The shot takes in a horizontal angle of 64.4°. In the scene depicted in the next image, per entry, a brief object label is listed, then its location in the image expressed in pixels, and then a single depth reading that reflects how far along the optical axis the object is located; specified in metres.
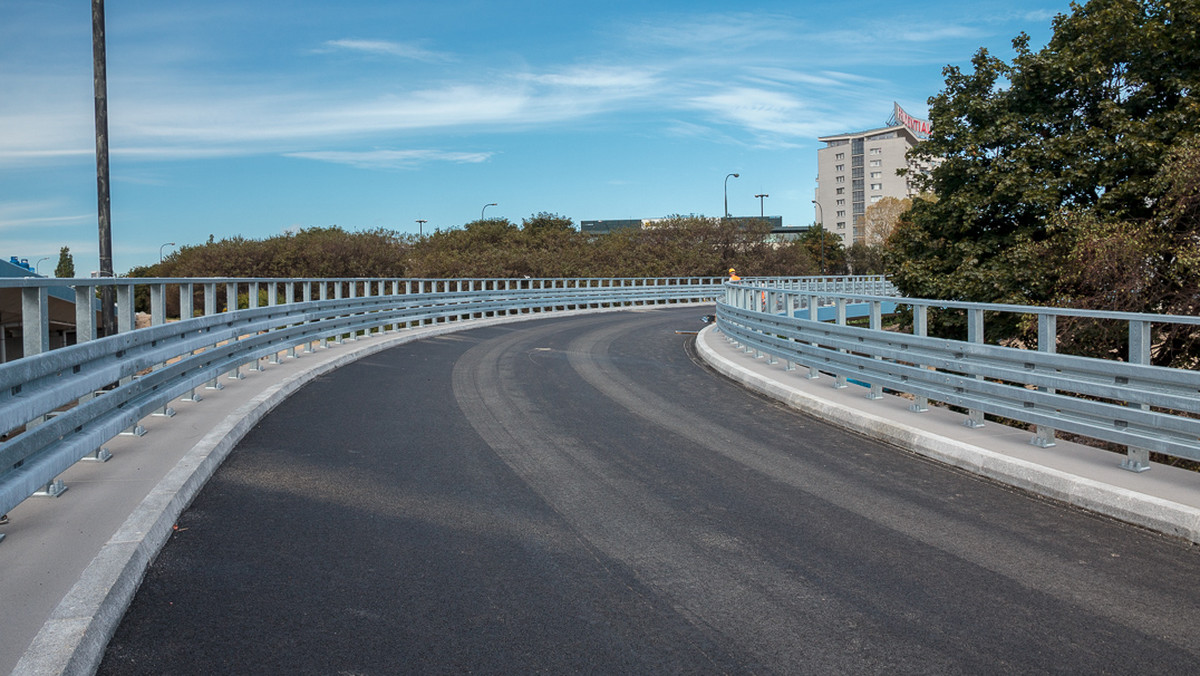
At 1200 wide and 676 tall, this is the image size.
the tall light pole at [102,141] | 15.77
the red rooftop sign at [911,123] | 158.55
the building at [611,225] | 174.75
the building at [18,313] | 22.61
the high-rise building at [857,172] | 145.12
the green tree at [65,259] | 137.88
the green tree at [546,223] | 101.06
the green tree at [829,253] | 110.69
